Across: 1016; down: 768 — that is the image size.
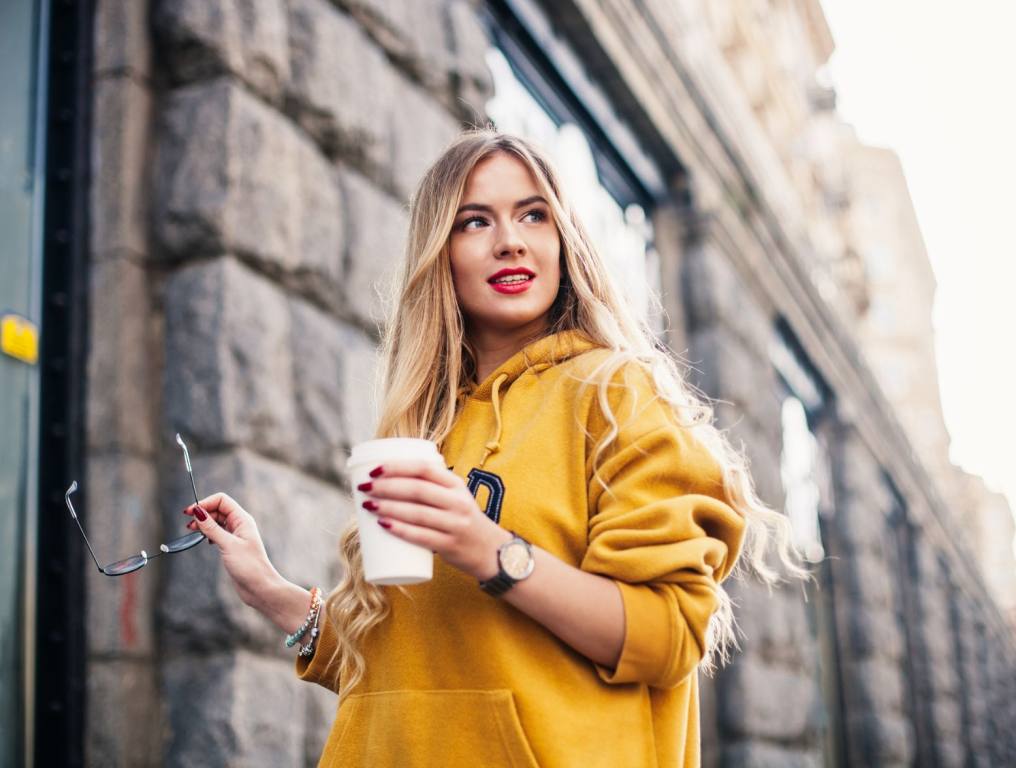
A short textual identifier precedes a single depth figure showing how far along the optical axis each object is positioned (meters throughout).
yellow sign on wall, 2.52
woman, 1.34
